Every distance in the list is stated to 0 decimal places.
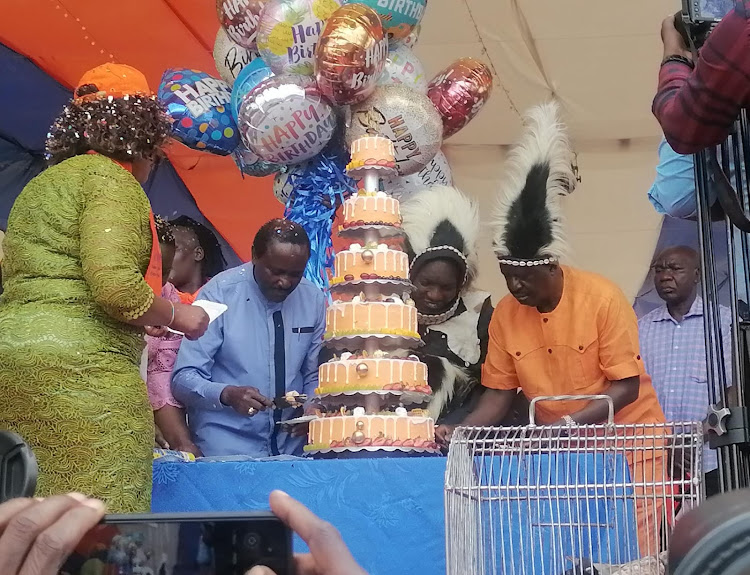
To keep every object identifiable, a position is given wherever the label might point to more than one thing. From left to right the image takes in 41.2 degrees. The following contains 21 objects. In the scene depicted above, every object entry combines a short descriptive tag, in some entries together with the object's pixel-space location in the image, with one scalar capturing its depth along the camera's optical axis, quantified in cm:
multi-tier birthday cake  272
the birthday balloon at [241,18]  403
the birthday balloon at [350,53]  358
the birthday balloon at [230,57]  430
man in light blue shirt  312
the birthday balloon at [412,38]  427
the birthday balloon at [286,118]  379
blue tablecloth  245
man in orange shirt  288
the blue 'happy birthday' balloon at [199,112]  415
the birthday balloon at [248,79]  402
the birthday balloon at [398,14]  402
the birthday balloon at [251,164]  433
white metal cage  190
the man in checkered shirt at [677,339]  373
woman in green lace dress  212
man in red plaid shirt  142
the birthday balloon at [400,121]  386
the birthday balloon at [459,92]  432
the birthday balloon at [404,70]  409
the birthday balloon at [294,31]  386
